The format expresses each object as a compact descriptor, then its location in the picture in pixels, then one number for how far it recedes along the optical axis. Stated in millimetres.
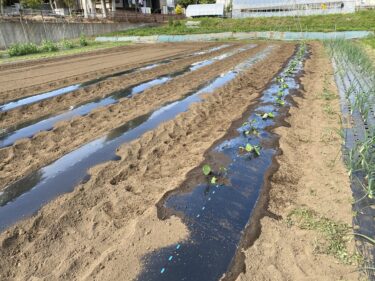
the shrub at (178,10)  57050
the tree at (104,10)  41206
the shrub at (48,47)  22145
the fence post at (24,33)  24766
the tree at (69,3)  44612
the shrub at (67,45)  24047
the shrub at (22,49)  20114
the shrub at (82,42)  25859
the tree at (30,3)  38478
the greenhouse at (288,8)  37500
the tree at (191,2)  60844
